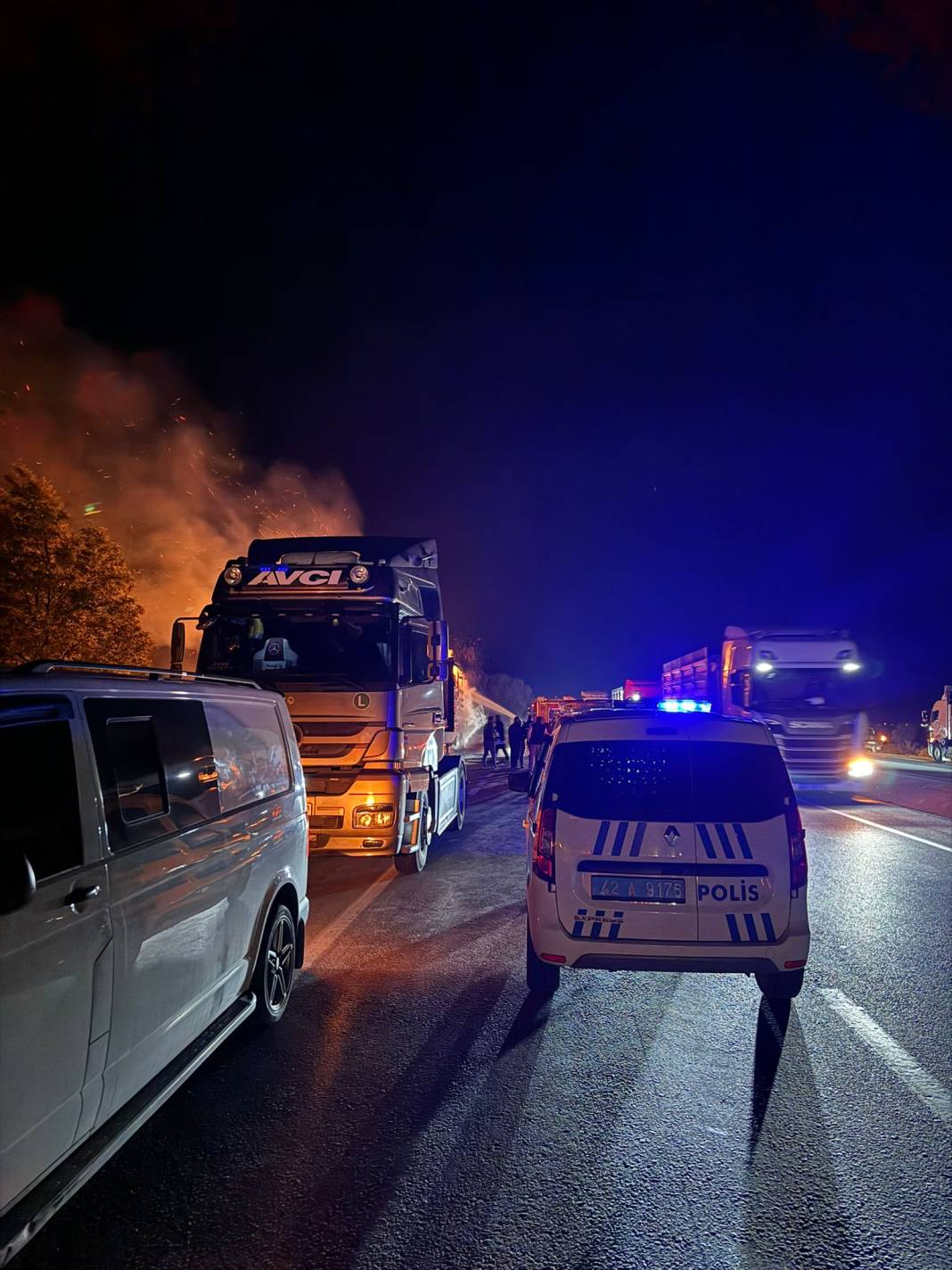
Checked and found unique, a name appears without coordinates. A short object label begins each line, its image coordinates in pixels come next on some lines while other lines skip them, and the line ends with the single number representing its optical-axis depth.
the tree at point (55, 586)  23.72
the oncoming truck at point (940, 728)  36.59
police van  4.25
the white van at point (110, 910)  2.20
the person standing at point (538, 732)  22.54
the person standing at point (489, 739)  26.89
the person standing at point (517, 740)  21.91
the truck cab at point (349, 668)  7.66
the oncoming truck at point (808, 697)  16.08
